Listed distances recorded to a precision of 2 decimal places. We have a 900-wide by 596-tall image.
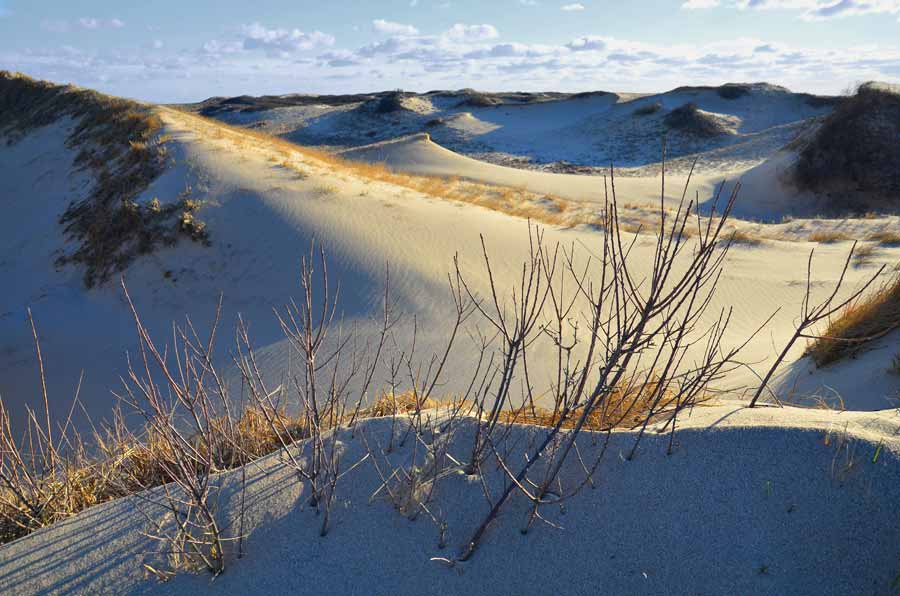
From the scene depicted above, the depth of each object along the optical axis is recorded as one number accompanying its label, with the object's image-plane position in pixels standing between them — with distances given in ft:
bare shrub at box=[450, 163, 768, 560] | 6.25
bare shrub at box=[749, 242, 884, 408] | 8.44
